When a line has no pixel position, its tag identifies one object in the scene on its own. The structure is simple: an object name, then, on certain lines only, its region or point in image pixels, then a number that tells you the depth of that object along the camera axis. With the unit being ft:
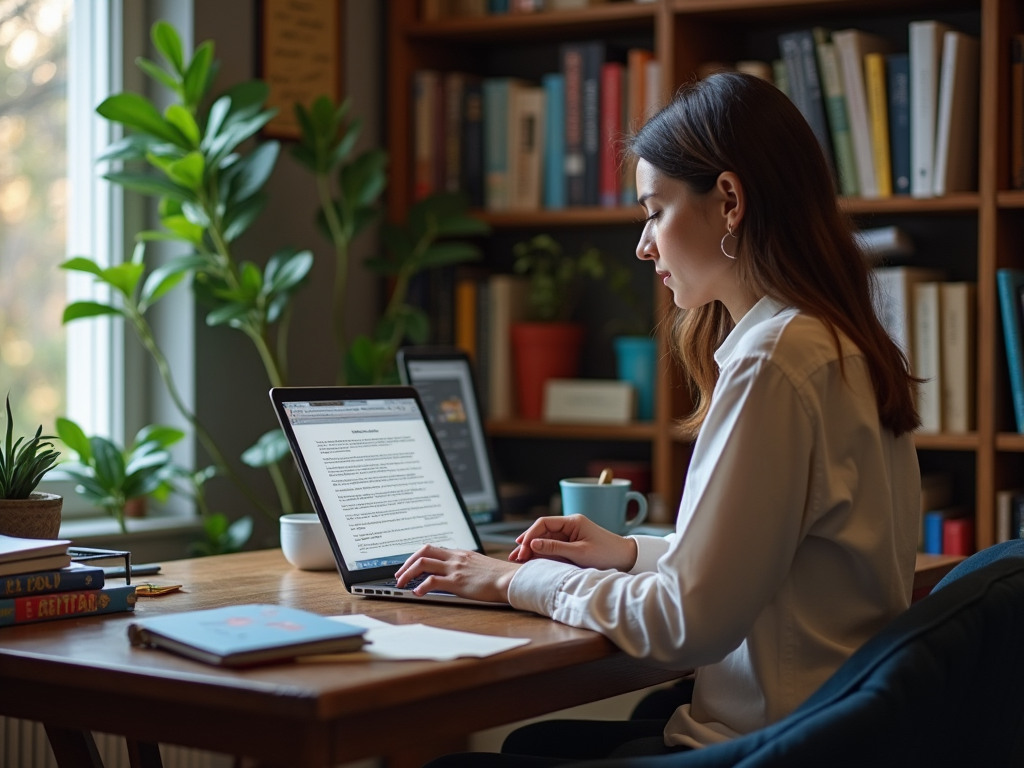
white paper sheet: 4.08
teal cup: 6.25
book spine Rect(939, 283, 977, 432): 8.57
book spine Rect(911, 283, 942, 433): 8.68
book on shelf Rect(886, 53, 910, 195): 8.69
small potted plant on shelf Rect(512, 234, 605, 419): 10.00
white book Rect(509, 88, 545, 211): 10.01
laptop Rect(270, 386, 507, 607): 5.41
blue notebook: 3.91
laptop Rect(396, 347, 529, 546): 7.10
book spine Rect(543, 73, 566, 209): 9.90
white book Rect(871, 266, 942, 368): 8.75
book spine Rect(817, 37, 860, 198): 8.87
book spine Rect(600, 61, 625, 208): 9.59
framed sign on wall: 9.17
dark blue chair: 3.65
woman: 4.24
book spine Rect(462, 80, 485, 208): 10.24
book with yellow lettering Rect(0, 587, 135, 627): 4.59
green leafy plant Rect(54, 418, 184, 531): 7.61
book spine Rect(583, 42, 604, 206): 9.69
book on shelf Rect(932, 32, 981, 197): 8.43
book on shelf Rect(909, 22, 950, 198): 8.52
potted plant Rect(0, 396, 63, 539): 5.18
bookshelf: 8.41
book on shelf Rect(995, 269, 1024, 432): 8.30
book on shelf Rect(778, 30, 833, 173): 8.90
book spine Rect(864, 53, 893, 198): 8.74
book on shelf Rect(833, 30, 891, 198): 8.77
